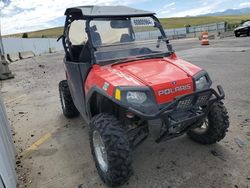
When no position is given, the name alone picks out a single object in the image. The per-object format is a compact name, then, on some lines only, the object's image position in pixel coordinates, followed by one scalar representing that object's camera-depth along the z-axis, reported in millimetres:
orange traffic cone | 14701
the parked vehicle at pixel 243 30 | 17842
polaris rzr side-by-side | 2179
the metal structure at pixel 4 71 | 9490
